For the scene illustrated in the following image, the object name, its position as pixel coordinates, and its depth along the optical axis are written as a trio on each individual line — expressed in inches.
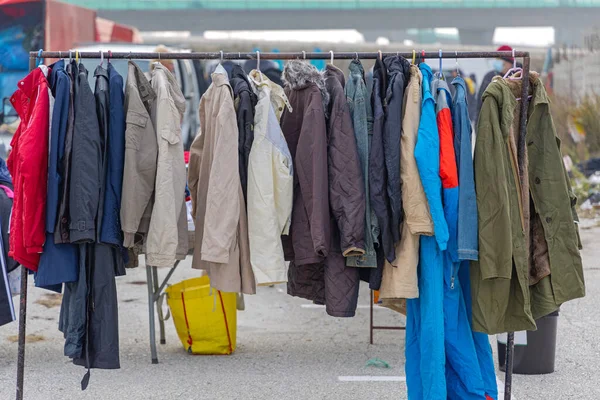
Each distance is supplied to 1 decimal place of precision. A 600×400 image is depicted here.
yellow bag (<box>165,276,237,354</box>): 241.4
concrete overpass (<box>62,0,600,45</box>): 1728.6
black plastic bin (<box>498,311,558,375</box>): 223.6
